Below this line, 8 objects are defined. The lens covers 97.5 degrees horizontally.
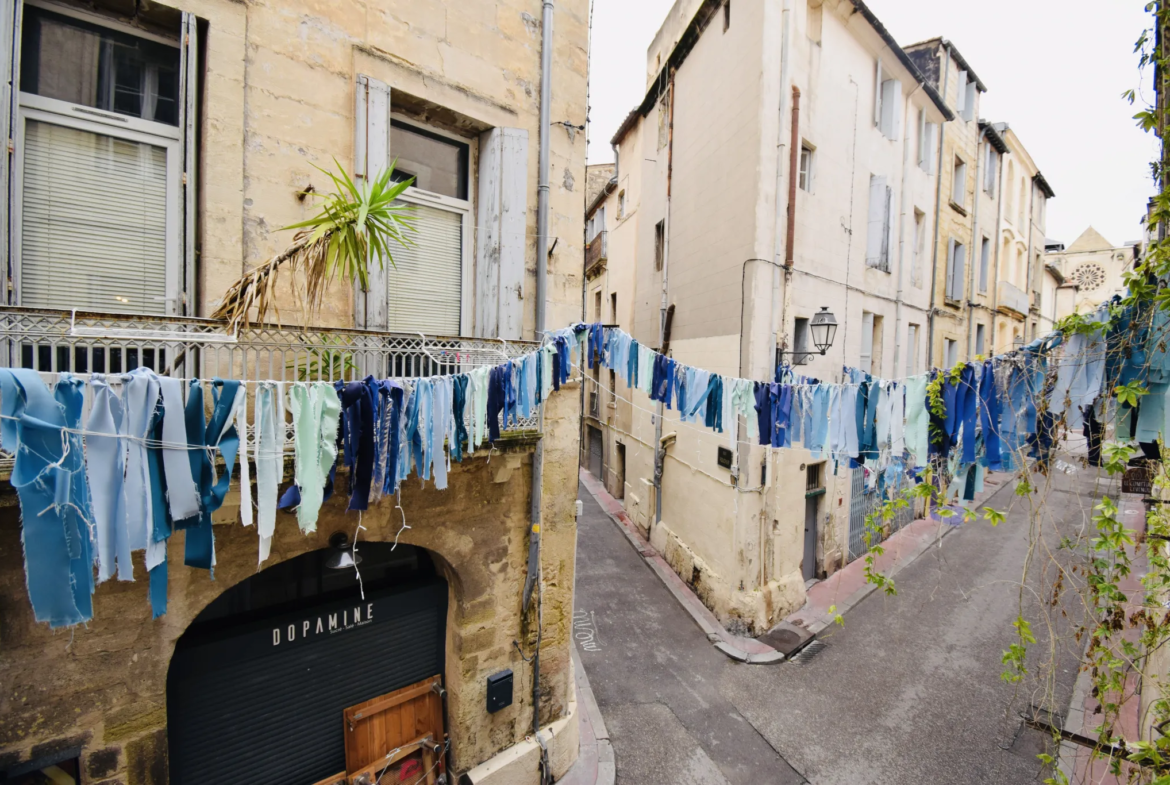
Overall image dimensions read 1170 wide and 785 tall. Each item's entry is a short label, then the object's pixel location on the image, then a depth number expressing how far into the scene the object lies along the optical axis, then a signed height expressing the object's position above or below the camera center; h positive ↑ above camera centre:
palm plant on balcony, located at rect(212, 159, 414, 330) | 4.03 +0.91
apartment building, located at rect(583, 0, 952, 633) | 10.80 +3.17
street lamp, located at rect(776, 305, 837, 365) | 9.07 +0.82
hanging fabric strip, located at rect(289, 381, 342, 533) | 3.79 -0.61
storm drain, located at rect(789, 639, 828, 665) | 9.95 -5.52
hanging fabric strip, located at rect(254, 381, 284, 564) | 3.74 -0.72
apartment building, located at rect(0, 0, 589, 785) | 4.11 +0.26
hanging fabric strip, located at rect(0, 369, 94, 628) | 2.88 -0.89
